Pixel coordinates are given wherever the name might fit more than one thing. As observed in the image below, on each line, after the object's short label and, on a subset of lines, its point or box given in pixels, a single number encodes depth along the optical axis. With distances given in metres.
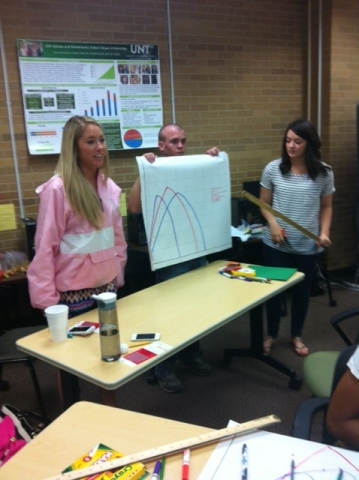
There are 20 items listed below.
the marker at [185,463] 0.97
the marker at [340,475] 0.95
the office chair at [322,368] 1.79
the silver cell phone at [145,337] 1.63
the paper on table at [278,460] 0.97
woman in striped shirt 2.66
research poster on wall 3.38
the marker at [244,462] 0.97
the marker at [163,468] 0.98
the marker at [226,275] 2.38
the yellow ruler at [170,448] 0.97
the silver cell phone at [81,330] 1.67
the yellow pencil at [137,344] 1.59
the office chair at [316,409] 1.32
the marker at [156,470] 0.96
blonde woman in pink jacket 1.87
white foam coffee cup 1.61
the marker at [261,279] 2.27
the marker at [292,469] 0.96
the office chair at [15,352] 2.12
